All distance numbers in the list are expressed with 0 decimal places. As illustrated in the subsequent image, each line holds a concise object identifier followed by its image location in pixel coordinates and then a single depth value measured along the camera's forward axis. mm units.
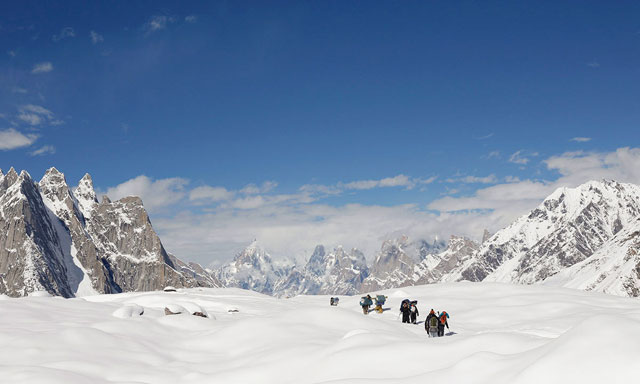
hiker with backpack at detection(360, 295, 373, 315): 35875
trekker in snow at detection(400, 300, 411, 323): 30547
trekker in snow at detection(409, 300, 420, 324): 30520
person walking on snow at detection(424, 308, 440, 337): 24562
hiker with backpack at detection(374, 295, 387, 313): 36741
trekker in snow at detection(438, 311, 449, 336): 24812
